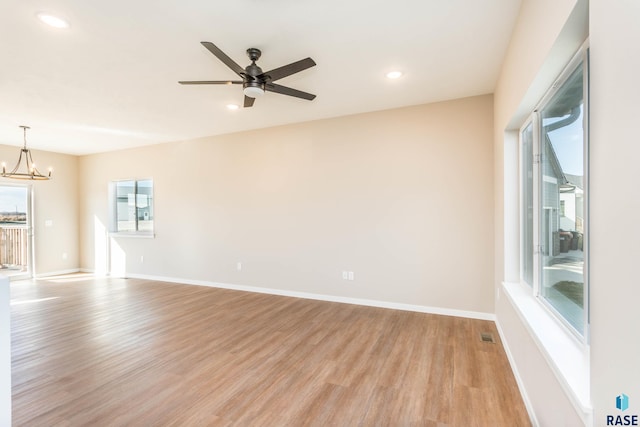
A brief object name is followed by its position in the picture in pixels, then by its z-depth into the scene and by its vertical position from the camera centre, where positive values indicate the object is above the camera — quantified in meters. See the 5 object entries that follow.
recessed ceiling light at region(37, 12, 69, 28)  2.12 +1.42
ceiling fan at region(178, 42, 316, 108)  2.32 +1.14
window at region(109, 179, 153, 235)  6.34 +0.12
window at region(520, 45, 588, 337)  1.63 +0.09
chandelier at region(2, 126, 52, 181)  4.88 +0.97
